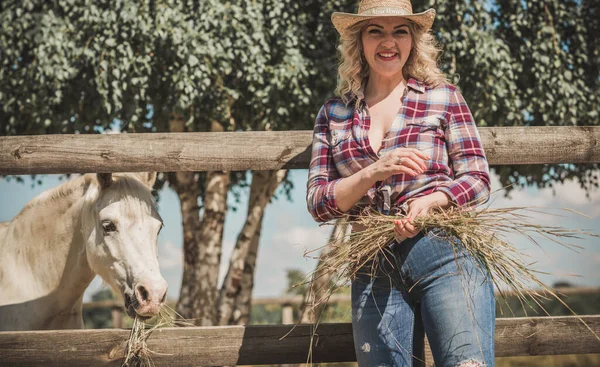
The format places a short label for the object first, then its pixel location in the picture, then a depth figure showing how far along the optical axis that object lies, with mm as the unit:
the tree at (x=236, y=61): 6582
